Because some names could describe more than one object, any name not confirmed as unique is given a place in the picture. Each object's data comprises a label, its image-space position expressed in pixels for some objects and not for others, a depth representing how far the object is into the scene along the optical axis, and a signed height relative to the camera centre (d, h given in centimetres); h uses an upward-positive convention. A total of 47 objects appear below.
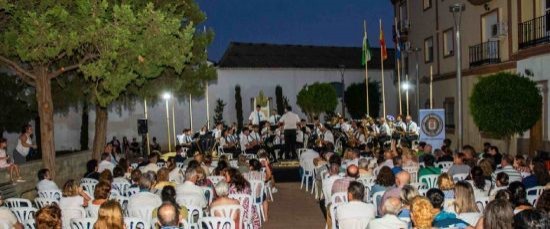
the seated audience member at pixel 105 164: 1465 -135
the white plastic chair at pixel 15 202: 1018 -149
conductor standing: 2414 -116
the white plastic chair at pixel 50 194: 1133 -150
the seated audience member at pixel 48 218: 654 -111
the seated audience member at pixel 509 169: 1098 -134
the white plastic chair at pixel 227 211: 880 -147
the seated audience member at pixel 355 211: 822 -143
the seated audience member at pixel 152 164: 1345 -128
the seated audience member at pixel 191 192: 991 -137
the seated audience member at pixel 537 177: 1011 -136
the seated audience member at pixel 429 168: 1172 -133
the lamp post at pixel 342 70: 3925 +167
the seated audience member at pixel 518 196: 729 -118
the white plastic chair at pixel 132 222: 802 -144
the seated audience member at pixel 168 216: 683 -118
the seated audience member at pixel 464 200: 742 -121
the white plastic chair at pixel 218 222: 818 -151
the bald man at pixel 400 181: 880 -120
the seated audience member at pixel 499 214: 584 -109
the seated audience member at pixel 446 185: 888 -123
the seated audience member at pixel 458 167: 1184 -134
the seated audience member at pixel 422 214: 633 -115
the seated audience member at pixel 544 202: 661 -112
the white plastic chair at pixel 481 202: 894 -148
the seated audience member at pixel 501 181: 913 -124
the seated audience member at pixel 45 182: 1144 -132
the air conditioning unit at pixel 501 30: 2327 +222
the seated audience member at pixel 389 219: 695 -130
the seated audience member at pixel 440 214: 669 -125
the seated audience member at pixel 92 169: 1293 -129
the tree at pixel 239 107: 4169 -41
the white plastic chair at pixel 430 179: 1159 -150
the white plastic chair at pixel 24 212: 962 -153
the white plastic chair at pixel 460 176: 1161 -146
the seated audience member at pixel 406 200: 770 -124
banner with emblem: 1983 -97
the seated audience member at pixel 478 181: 962 -129
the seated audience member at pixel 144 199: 914 -133
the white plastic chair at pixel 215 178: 1210 -142
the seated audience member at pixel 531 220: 491 -96
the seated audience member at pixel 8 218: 802 -134
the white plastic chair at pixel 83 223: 797 -142
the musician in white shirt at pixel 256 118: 2683 -74
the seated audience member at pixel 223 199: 885 -132
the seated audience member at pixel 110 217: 663 -114
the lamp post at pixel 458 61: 1781 +90
